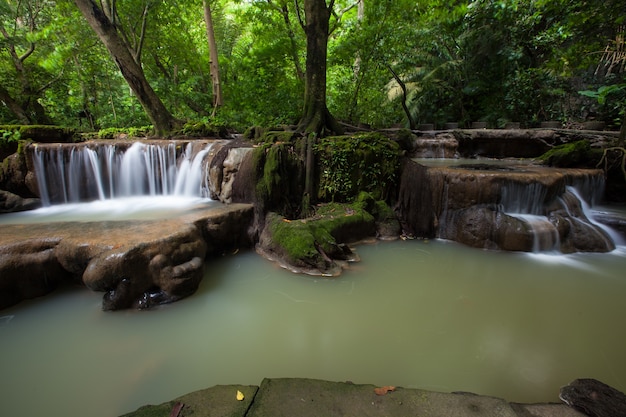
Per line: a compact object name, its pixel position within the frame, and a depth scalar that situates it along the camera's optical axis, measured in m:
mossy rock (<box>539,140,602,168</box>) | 6.39
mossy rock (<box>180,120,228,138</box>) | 8.51
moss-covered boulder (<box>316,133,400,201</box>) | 5.89
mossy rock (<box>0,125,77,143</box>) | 6.36
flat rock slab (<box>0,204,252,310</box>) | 3.15
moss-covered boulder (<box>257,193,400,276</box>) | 4.17
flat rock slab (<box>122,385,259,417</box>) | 1.65
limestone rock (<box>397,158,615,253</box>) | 4.74
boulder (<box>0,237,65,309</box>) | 3.15
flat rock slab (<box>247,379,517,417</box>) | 1.65
